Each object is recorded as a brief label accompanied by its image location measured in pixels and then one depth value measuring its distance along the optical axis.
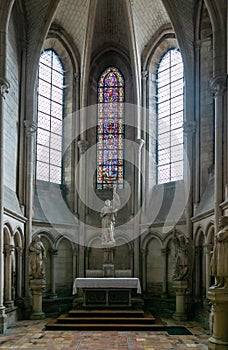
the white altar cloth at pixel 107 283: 18.81
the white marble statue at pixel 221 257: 12.33
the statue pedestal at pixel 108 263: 20.06
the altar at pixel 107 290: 18.80
